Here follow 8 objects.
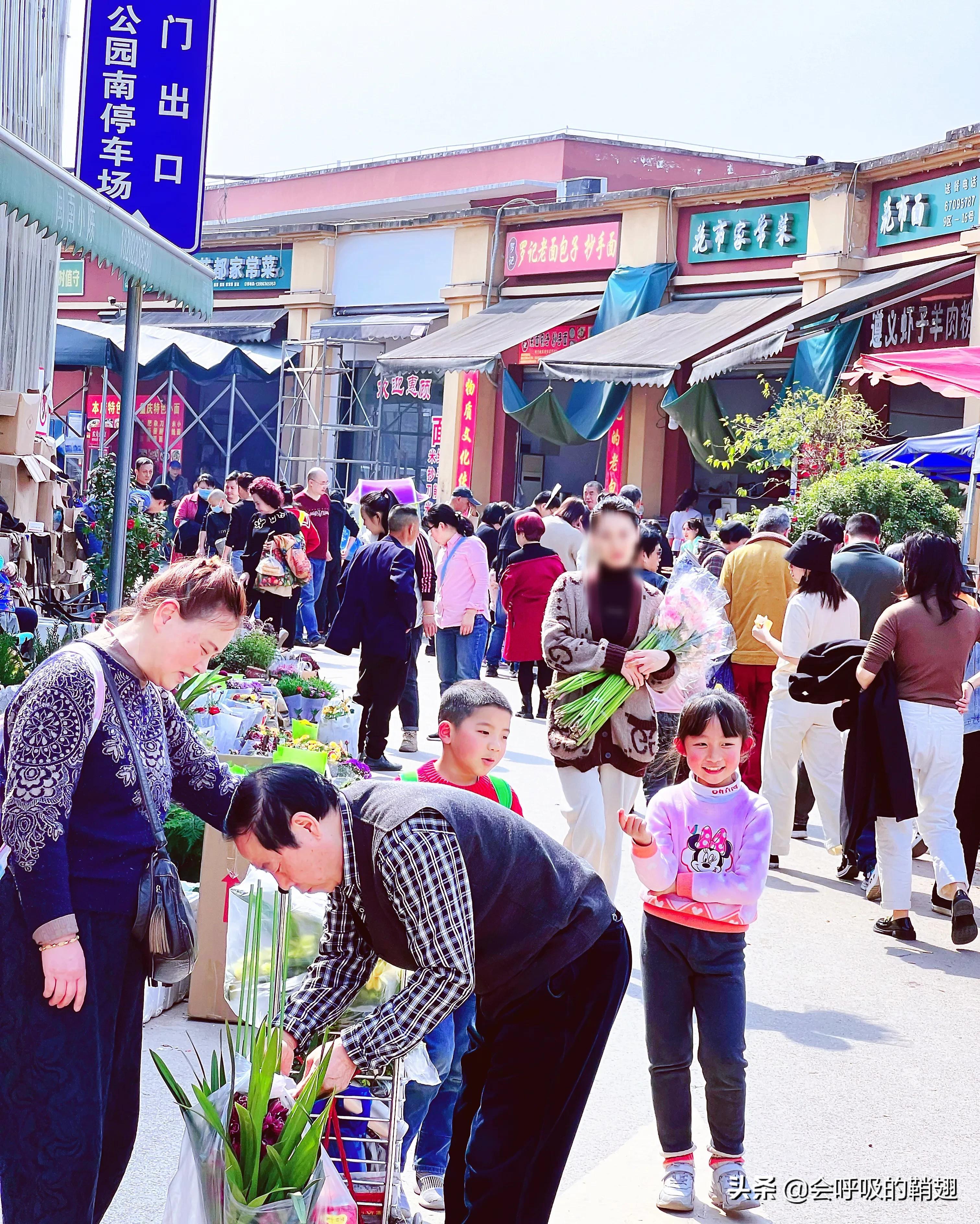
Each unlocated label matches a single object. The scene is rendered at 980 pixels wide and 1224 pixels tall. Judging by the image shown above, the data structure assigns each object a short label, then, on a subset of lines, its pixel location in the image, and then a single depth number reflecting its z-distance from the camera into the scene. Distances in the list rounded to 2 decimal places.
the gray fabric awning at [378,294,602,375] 20.64
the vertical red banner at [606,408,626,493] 20.67
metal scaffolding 25.38
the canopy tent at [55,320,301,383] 18.98
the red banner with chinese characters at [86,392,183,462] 27.95
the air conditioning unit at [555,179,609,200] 25.38
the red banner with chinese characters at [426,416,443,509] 24.17
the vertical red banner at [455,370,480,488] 22.94
